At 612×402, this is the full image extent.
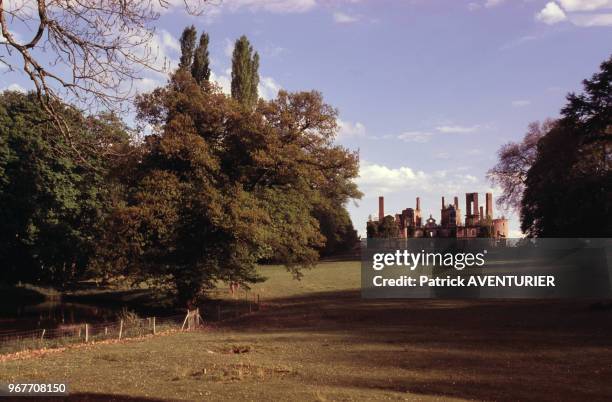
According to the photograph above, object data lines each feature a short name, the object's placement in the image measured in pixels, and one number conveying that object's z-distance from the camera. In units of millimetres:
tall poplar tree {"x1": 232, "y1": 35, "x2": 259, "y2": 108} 53875
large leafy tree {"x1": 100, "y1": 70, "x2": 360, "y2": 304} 33188
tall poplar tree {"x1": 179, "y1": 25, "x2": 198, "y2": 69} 46656
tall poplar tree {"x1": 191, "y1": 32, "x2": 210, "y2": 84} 46875
